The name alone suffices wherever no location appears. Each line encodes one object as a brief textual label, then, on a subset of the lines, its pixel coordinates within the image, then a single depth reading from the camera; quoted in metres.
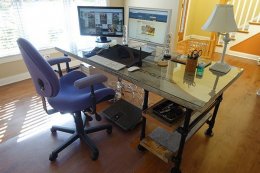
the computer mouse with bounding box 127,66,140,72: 1.48
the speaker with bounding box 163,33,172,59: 1.74
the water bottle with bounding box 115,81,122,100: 2.48
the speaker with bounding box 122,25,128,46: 2.08
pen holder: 1.43
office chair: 1.20
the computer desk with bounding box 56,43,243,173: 1.17
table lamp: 1.40
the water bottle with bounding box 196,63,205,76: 1.46
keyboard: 1.52
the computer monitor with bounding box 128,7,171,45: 1.73
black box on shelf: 1.34
